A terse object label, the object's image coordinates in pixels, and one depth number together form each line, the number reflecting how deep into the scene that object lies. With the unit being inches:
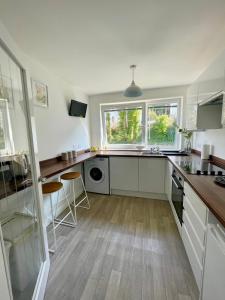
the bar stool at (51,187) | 66.3
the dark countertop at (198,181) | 35.9
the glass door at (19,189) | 38.0
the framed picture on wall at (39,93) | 75.9
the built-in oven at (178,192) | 65.1
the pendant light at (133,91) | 78.0
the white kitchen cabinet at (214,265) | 30.7
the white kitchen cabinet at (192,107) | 79.7
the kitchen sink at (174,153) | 114.9
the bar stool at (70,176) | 85.6
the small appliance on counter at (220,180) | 49.6
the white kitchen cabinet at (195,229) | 41.6
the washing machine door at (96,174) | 119.6
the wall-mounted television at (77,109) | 107.5
